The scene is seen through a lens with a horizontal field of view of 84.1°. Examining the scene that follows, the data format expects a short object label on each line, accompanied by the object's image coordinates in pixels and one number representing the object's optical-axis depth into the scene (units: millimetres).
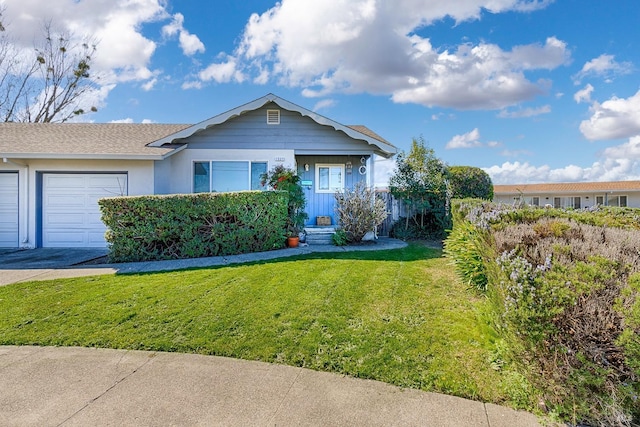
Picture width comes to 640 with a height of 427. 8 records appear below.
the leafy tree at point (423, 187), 13461
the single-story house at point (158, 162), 11445
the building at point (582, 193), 27828
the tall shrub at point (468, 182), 13992
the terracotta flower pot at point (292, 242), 10609
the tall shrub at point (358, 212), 11125
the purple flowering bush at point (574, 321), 2451
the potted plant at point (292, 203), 10766
